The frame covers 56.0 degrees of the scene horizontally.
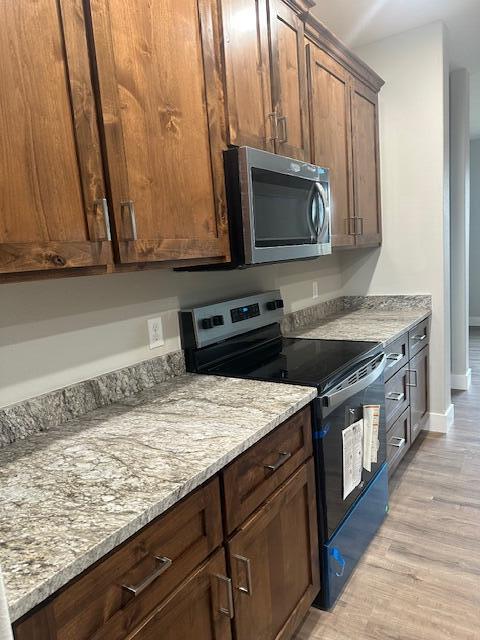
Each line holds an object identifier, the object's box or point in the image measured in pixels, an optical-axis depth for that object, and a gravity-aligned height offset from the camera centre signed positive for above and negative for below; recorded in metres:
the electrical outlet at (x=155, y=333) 1.69 -0.25
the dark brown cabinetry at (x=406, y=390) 2.36 -0.82
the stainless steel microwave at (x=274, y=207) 1.56 +0.19
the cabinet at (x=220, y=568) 0.79 -0.67
